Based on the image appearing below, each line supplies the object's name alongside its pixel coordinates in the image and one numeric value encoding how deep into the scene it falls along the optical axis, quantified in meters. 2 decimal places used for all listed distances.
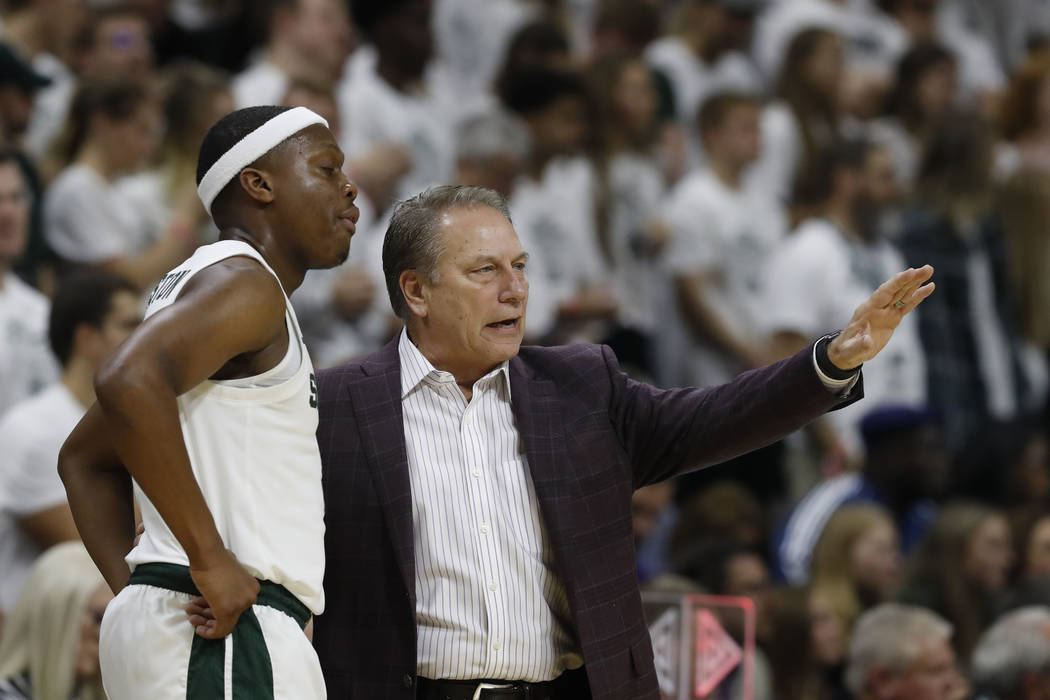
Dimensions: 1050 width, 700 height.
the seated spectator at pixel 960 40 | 22.50
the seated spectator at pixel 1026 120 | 19.58
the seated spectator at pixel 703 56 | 19.42
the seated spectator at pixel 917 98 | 19.72
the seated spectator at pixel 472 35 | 18.87
